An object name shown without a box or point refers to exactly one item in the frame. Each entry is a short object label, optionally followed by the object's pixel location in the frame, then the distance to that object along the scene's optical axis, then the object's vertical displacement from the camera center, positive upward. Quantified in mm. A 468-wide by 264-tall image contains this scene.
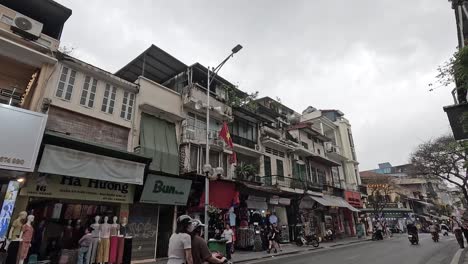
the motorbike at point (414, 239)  18906 -1083
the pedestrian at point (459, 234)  15390 -645
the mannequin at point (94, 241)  10346 -514
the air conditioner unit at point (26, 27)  11188 +8172
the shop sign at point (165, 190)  13328 +1822
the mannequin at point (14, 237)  8227 -261
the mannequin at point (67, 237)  10887 -360
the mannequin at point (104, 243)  10641 -615
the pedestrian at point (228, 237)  12695 -549
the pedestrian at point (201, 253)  4285 -416
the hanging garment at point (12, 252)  8159 -682
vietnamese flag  15742 +5096
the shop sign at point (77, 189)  10391 +1590
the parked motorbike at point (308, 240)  19659 -1128
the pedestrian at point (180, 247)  4098 -310
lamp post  11964 +3159
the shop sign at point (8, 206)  8711 +718
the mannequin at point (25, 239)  8648 -331
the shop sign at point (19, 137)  9172 +3095
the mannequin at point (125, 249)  11180 -887
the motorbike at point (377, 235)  25984 -1112
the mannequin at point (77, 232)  11305 -180
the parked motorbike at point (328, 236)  25242 -1059
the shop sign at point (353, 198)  32838 +3086
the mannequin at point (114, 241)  10977 -548
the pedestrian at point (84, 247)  10016 -703
